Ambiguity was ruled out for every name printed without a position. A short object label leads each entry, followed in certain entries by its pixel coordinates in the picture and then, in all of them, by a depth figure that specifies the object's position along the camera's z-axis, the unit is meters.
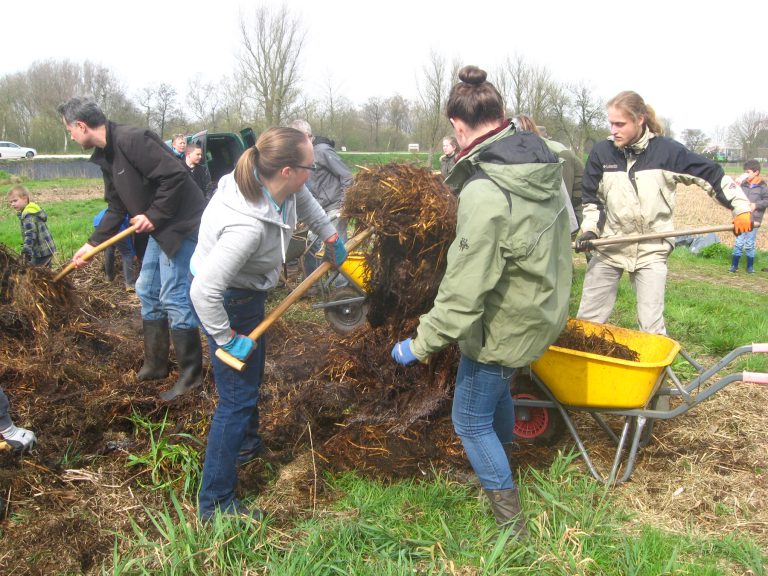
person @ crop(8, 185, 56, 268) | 6.45
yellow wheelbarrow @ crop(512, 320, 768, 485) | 2.87
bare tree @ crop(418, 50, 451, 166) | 33.50
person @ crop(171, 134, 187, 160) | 8.87
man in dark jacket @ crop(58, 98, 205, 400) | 3.67
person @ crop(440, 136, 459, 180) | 7.89
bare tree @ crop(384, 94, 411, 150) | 47.38
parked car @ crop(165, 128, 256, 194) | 7.85
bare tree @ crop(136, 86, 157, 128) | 44.72
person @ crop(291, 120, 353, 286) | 6.07
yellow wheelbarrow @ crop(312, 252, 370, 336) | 5.61
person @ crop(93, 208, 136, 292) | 6.71
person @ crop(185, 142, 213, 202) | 7.17
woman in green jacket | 2.23
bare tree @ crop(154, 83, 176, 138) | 45.25
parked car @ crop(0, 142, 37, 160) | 36.48
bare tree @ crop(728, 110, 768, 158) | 54.53
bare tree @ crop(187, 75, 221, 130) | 37.80
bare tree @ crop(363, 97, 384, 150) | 48.75
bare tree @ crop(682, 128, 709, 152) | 56.72
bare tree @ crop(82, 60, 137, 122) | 41.69
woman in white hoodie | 2.36
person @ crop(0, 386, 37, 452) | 2.91
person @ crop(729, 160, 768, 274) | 9.64
